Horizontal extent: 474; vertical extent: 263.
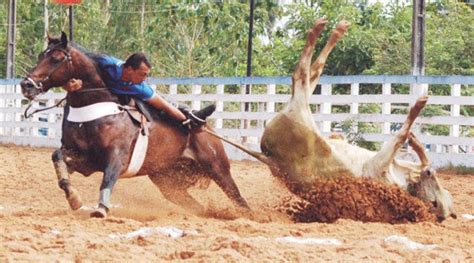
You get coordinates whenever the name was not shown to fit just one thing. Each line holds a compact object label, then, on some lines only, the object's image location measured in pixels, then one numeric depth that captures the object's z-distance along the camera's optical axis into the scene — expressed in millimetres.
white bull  13264
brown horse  13103
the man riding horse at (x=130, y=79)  13585
